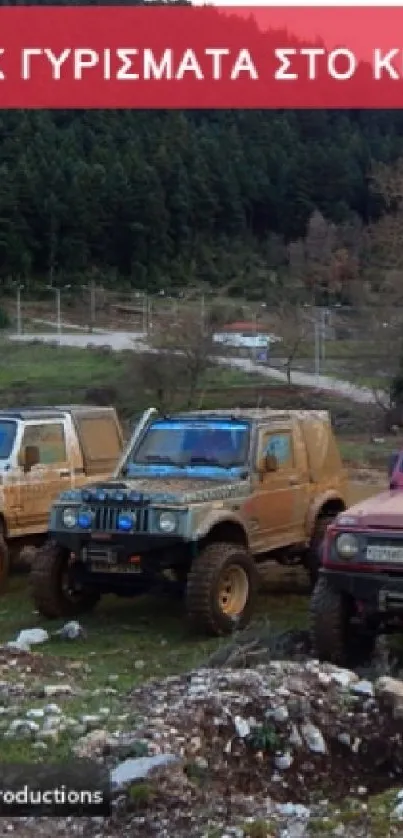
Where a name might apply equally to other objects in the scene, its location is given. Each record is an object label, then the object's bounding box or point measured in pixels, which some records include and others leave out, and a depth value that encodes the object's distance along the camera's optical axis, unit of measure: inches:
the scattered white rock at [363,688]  257.0
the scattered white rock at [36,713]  259.6
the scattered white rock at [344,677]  263.6
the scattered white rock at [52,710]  262.2
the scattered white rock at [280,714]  240.8
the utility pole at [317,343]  1487.6
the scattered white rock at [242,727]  235.1
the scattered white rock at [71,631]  365.4
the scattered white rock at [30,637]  356.4
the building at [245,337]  1691.6
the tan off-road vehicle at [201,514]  366.9
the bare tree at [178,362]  1294.3
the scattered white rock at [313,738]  235.9
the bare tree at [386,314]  1270.9
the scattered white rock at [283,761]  229.8
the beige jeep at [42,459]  469.1
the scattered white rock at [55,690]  280.7
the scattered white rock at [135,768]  212.7
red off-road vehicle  297.9
